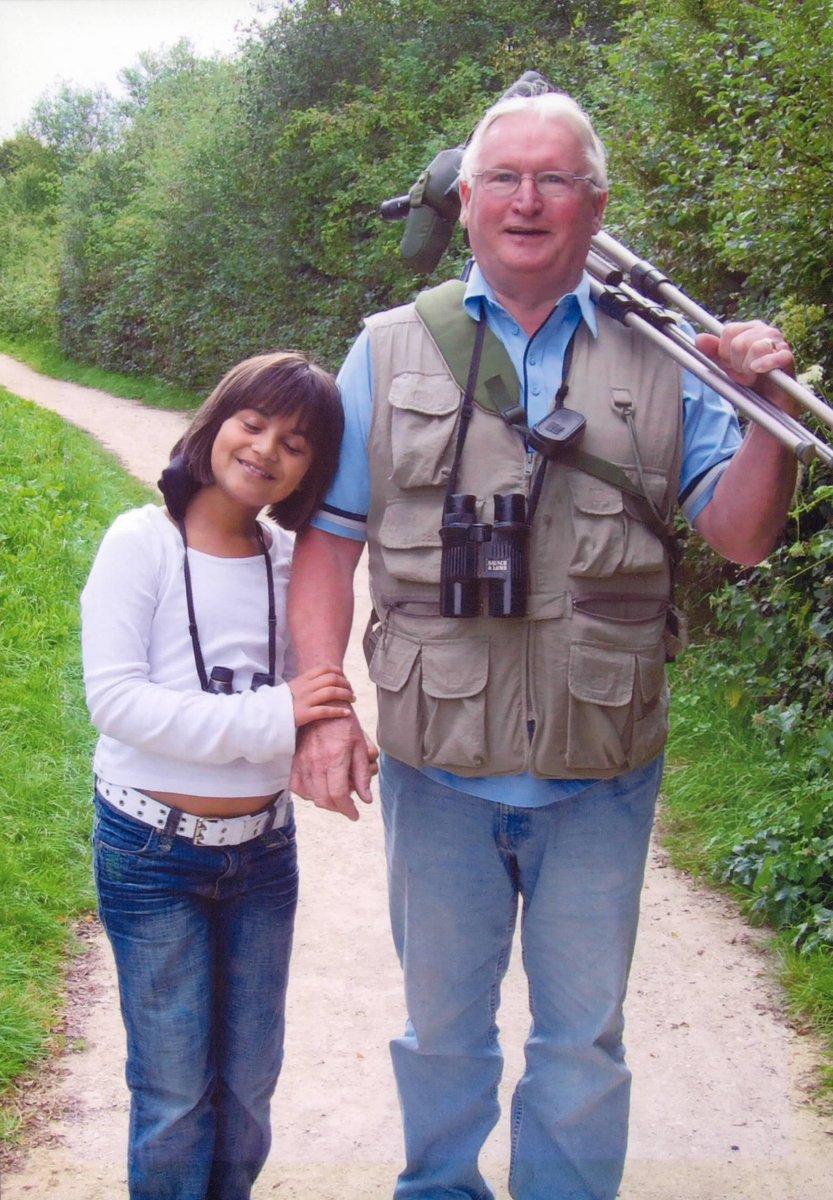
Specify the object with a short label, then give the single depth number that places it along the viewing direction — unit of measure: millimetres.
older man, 2201
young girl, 2109
